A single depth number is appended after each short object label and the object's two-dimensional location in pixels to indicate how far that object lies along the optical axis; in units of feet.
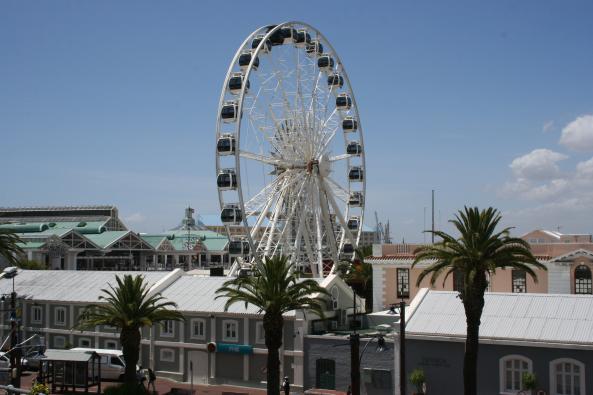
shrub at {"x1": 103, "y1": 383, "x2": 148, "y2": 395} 105.40
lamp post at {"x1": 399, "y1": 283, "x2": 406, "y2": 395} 87.61
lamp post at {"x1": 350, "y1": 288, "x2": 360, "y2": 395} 89.86
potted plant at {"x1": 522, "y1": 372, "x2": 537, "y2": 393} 98.37
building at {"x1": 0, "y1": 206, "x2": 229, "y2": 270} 338.34
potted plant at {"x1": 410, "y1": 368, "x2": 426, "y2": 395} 104.78
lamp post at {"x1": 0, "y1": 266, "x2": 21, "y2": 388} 92.26
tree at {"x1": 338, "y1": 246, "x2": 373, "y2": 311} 194.18
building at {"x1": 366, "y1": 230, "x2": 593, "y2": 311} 141.18
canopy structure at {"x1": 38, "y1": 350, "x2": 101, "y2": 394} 116.57
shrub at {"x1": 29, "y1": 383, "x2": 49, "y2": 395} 57.62
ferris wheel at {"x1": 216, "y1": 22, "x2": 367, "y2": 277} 151.12
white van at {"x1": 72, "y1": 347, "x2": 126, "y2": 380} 126.52
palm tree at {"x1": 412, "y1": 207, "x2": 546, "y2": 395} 92.80
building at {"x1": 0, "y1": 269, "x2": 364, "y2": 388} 124.57
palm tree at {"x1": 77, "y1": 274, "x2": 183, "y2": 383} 109.40
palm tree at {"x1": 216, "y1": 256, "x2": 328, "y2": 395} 103.35
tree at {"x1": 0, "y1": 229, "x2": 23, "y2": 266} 139.13
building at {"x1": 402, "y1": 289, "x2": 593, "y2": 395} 98.07
